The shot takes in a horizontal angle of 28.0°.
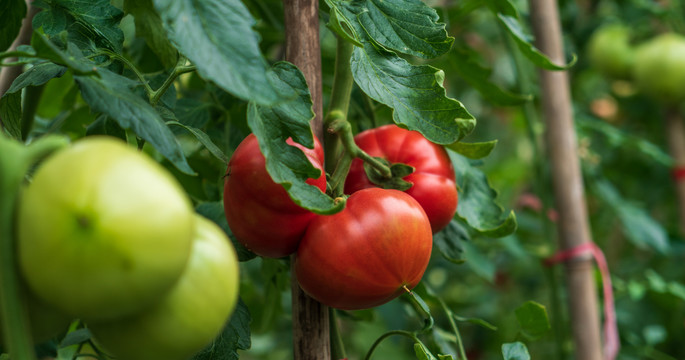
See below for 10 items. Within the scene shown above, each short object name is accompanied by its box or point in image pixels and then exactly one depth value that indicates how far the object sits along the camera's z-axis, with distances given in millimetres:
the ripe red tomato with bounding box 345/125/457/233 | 833
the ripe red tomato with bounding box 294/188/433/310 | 763
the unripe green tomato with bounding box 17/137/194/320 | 624
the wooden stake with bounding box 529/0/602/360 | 1204
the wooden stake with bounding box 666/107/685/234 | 1738
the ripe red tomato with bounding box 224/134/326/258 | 765
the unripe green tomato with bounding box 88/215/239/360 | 650
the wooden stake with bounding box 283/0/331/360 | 810
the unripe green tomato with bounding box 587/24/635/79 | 1800
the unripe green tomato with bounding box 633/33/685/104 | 1703
